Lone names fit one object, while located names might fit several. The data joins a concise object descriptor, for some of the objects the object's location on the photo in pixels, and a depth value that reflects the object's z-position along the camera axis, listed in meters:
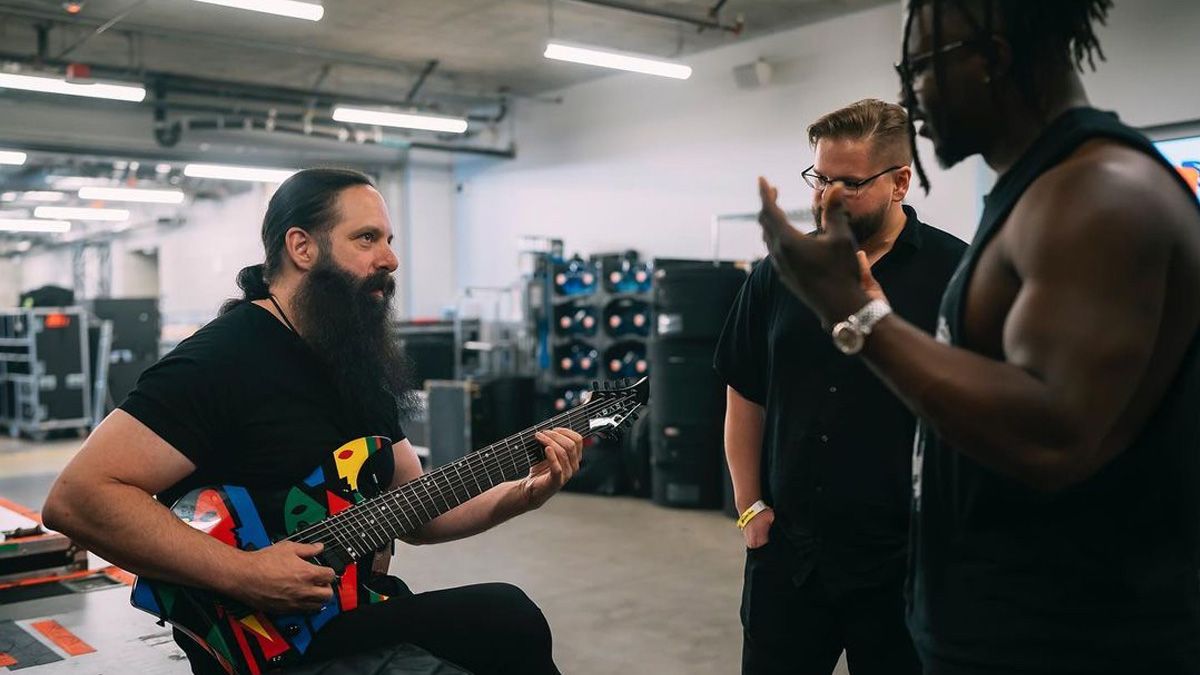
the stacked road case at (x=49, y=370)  12.34
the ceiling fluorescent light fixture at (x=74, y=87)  8.85
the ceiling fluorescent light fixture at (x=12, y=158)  11.70
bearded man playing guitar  1.98
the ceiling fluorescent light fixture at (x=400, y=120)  10.20
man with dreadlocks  0.97
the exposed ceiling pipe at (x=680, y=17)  8.82
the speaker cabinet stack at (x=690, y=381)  7.33
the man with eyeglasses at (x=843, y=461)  1.90
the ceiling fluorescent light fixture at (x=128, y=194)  15.31
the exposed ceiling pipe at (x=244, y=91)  11.27
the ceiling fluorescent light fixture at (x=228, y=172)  12.09
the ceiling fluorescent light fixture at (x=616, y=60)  8.36
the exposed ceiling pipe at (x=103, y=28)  8.98
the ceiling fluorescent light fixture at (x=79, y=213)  18.45
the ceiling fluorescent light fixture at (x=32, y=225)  19.58
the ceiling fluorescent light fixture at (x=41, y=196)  17.95
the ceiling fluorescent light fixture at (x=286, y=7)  7.02
